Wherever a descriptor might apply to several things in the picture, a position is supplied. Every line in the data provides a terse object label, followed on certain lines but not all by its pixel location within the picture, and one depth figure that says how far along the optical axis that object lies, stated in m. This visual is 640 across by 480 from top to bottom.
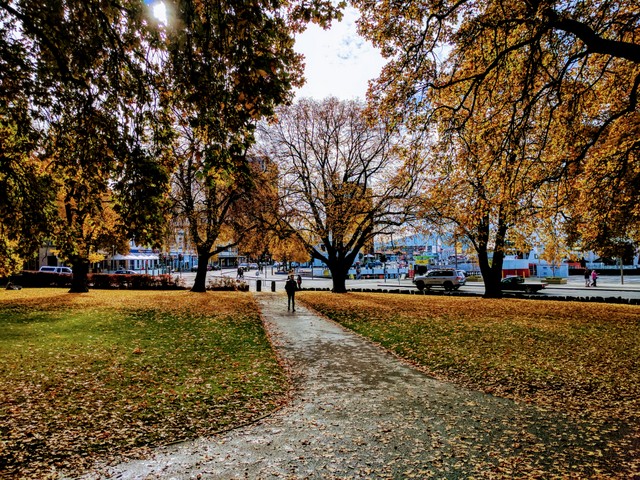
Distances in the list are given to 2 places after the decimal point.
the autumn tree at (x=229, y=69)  5.53
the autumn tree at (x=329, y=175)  26.77
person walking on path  18.91
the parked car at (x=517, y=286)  33.66
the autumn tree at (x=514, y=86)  8.73
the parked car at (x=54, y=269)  43.38
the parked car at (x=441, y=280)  37.94
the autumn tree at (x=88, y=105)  7.00
